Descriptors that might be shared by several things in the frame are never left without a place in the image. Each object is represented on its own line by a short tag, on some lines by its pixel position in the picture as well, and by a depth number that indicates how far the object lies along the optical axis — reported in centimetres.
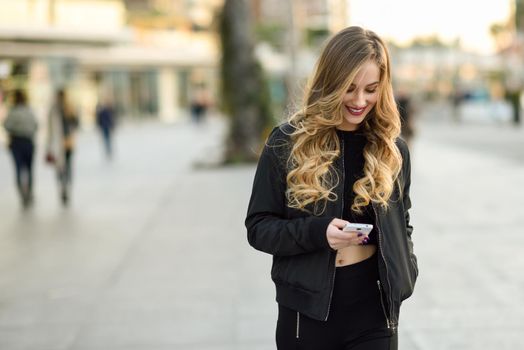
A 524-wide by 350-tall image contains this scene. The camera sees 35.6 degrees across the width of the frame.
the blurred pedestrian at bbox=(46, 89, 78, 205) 1206
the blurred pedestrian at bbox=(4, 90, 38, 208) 1218
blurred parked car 3722
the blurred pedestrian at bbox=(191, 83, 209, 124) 4156
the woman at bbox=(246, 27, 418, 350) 254
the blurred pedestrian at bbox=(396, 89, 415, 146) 1483
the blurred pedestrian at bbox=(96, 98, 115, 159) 2202
